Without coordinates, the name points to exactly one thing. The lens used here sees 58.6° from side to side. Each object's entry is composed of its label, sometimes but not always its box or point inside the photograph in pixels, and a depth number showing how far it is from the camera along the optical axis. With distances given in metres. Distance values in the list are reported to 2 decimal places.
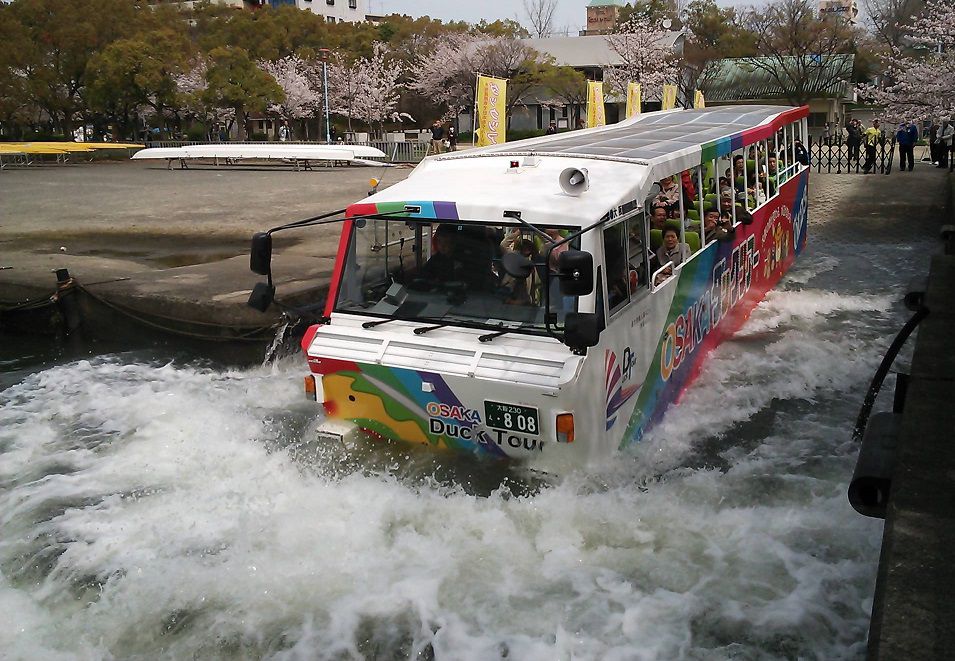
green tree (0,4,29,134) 46.69
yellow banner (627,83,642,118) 24.97
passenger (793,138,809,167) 13.16
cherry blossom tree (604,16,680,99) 49.72
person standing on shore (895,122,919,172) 27.23
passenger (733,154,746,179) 9.40
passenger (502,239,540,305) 5.87
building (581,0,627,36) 91.25
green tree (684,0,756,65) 52.56
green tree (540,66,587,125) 51.75
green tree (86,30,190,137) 46.81
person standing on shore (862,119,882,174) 27.12
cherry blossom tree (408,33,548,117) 52.47
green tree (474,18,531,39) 60.86
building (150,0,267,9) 94.19
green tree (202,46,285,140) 47.62
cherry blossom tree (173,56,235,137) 48.97
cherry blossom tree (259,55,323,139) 54.53
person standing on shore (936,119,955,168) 29.00
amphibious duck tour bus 5.54
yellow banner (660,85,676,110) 26.96
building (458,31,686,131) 59.81
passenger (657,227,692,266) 7.09
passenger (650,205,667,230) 7.14
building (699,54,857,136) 47.28
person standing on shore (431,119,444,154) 39.75
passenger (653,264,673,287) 6.67
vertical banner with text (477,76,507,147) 20.16
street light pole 48.80
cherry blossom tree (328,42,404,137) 56.19
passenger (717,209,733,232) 8.54
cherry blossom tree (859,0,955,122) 20.52
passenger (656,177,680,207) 7.16
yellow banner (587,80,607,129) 23.09
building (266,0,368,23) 109.49
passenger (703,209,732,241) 8.16
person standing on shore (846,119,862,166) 27.86
